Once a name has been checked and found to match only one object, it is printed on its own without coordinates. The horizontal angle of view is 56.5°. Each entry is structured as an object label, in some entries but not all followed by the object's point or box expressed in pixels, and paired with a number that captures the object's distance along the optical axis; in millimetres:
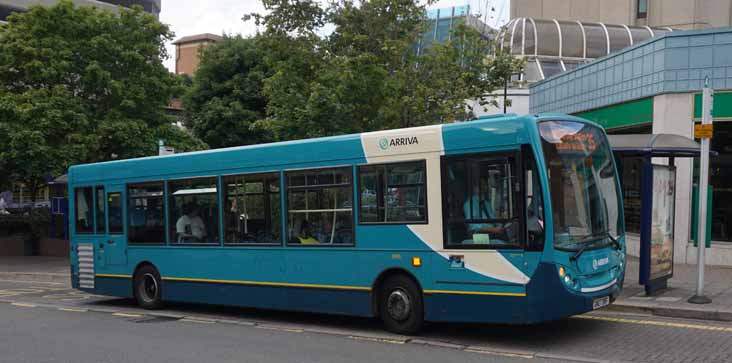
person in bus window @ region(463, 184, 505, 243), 8345
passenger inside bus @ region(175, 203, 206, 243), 11867
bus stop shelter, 10930
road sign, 10297
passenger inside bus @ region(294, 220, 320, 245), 10242
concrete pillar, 15148
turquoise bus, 8117
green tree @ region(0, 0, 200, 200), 22359
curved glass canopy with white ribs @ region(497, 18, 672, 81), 30812
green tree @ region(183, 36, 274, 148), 33406
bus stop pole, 10352
